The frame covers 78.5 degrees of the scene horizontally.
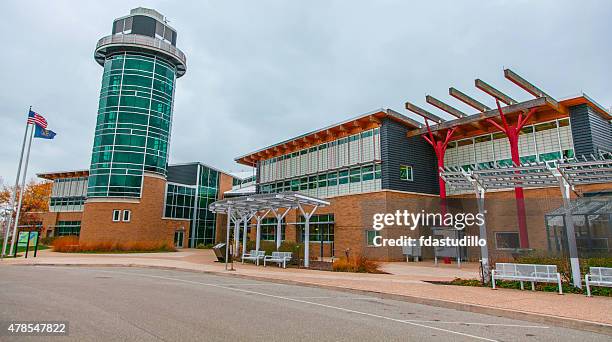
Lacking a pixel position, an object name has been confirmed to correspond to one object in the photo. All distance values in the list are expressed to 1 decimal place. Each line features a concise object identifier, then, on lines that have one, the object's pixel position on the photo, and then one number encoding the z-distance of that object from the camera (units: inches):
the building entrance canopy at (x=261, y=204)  834.2
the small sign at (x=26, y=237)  1033.5
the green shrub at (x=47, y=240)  1811.0
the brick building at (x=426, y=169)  830.5
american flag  1031.7
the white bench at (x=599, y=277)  406.9
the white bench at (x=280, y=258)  808.3
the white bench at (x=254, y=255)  877.8
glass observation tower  1476.4
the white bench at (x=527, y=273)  446.3
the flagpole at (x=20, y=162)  1029.0
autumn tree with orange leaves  2031.3
